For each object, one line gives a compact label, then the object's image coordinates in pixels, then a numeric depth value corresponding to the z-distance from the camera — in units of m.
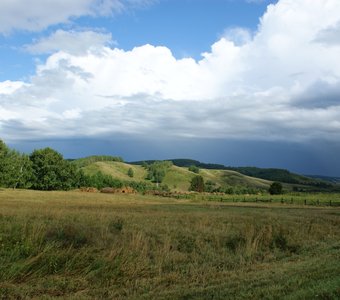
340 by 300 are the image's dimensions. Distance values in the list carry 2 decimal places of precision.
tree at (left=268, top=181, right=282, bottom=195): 125.88
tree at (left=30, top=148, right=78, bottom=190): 99.69
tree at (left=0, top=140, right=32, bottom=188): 75.93
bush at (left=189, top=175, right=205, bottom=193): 155.50
